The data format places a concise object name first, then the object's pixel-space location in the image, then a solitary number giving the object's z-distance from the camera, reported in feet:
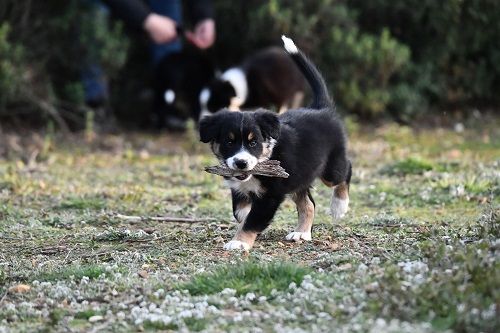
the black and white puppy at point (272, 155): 34.55
